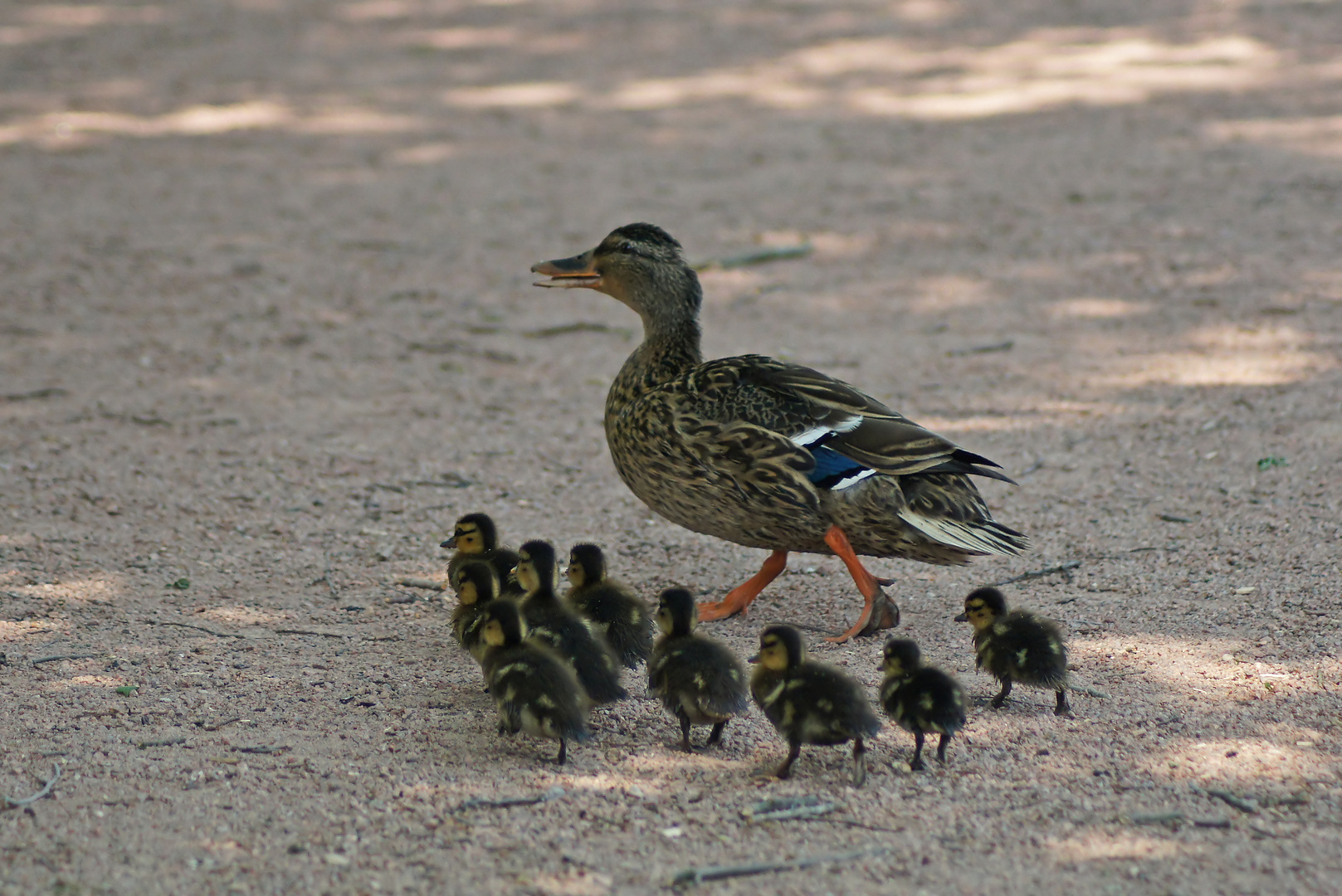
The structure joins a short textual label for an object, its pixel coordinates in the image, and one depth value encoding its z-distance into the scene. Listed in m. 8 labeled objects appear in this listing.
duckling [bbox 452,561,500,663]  9.51
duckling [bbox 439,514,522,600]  10.43
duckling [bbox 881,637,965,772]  7.88
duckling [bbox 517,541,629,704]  8.63
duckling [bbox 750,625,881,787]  7.70
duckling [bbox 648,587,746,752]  8.19
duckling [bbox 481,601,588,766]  8.00
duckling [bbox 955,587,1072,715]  8.62
